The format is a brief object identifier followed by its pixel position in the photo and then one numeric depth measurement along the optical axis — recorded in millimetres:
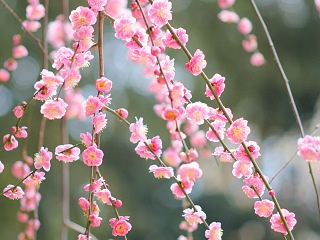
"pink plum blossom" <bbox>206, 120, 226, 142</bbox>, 1176
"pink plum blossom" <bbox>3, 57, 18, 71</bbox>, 1505
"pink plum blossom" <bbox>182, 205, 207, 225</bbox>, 1145
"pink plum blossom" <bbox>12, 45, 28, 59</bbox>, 1559
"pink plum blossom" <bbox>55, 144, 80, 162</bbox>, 1165
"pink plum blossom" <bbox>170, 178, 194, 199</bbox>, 1115
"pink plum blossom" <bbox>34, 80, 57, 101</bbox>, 1144
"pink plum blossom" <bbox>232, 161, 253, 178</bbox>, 1158
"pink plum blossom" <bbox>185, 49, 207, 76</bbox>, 1138
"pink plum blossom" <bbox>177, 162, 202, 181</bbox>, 1084
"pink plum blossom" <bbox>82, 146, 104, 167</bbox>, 1129
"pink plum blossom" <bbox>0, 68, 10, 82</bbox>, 1698
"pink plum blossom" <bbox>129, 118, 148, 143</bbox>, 1128
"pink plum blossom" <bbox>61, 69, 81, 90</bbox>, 1158
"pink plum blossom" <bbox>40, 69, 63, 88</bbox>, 1144
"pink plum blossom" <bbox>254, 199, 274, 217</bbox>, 1165
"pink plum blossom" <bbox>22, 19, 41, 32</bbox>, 1565
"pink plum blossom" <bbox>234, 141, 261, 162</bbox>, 1148
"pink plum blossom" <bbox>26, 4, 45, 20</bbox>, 1564
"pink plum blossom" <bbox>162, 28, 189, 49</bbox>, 1159
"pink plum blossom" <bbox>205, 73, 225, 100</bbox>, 1162
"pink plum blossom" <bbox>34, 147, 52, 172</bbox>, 1155
